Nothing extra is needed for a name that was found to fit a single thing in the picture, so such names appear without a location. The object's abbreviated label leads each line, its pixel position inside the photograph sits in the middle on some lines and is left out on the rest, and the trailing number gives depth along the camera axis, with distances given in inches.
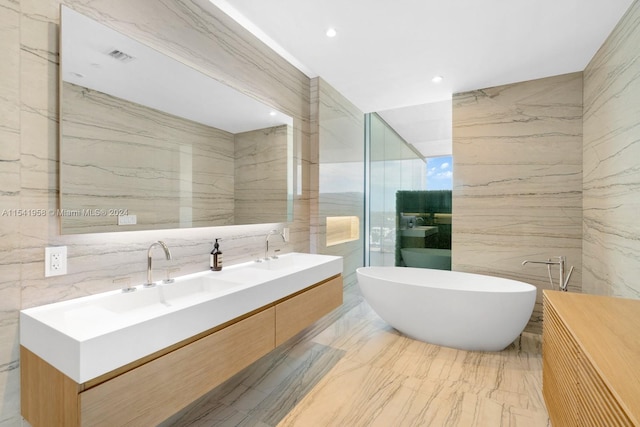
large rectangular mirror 53.7
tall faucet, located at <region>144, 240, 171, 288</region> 64.5
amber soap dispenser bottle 80.2
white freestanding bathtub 95.3
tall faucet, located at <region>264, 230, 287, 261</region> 100.5
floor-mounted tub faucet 106.9
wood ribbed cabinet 34.2
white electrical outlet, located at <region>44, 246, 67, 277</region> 50.6
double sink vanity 39.3
